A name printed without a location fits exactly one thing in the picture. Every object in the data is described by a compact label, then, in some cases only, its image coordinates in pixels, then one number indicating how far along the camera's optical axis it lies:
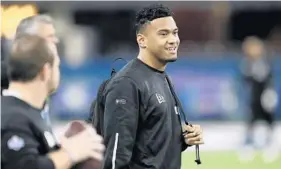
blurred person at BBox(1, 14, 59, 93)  9.37
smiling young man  12.48
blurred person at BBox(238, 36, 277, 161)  34.41
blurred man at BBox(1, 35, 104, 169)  8.82
